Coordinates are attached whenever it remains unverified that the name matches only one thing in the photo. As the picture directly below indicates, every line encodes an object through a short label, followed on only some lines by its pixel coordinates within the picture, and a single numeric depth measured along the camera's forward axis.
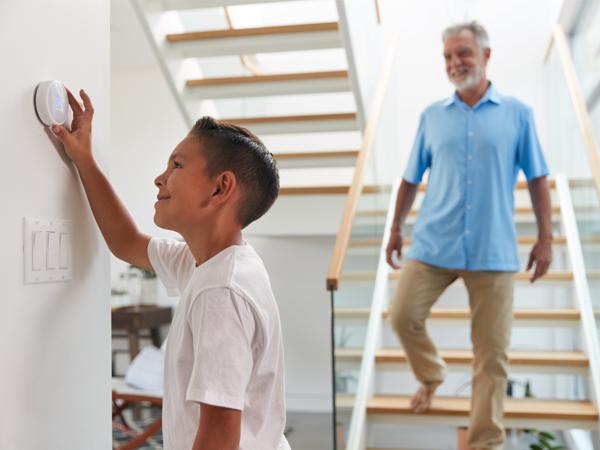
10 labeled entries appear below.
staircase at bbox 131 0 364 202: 4.05
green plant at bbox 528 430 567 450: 3.52
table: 6.39
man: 2.89
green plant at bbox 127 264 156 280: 6.89
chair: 4.93
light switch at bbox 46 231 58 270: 1.32
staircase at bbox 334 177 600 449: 3.20
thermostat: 1.30
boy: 1.13
